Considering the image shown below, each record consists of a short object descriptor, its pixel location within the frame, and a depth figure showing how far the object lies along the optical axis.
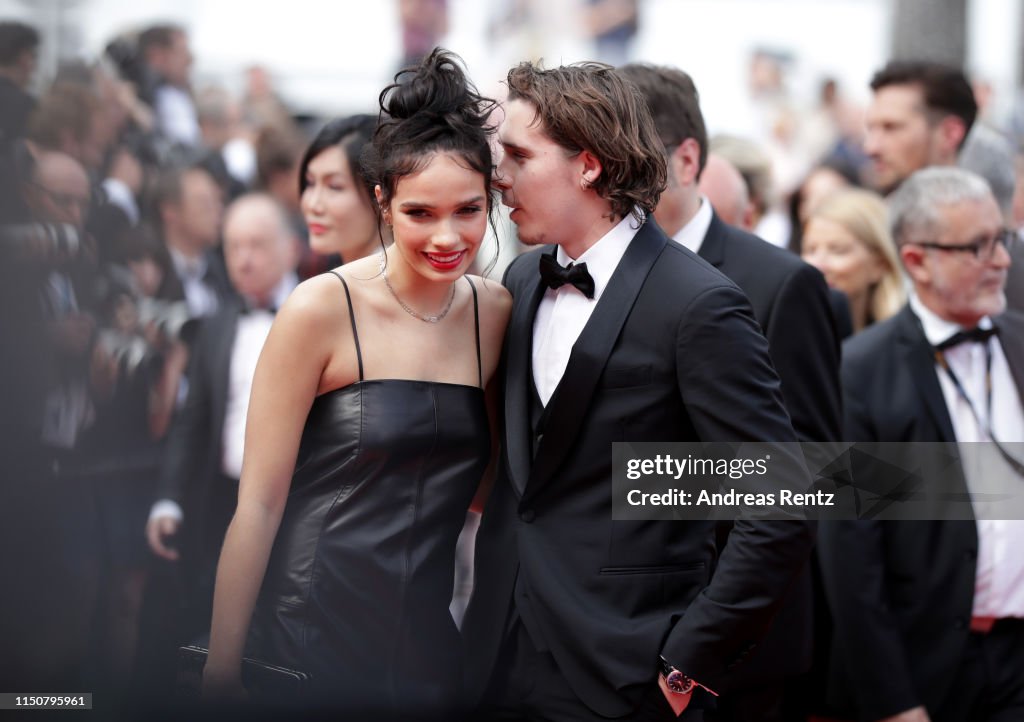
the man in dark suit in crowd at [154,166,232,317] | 7.23
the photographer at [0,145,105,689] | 3.90
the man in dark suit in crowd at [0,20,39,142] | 5.62
